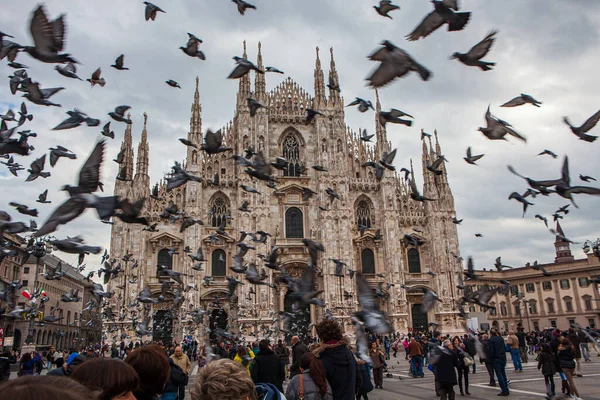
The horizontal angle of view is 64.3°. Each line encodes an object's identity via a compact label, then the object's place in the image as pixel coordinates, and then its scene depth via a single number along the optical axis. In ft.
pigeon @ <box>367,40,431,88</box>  17.63
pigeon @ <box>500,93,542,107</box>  23.84
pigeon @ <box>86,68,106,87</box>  29.43
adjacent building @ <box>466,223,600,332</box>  190.39
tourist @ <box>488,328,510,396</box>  35.42
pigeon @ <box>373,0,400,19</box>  23.16
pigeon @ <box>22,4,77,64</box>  16.26
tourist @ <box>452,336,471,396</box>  36.63
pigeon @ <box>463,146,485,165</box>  29.81
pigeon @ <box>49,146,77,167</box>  28.94
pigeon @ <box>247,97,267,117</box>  32.55
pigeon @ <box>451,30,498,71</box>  19.85
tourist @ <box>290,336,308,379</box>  32.22
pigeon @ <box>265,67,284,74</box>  33.03
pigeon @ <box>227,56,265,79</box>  27.61
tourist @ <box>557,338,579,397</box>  33.32
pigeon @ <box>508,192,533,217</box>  28.96
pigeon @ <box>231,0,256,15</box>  25.67
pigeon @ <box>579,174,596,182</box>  27.50
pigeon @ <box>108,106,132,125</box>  29.50
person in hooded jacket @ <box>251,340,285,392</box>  23.11
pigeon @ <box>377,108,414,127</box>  25.50
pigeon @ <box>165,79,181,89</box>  33.95
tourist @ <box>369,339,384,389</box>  43.62
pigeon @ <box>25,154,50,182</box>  29.07
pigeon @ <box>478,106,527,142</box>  23.06
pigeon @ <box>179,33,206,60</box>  27.85
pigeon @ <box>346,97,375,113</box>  31.88
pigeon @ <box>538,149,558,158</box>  26.11
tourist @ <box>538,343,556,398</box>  34.04
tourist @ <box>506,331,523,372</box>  50.86
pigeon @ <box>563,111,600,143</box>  23.85
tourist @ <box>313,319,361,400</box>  16.79
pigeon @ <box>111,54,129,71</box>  29.01
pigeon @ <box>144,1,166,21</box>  28.25
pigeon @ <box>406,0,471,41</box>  17.60
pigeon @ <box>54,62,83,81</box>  24.89
